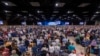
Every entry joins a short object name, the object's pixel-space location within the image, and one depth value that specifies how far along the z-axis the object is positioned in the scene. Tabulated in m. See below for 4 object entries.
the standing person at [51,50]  4.03
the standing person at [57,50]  4.03
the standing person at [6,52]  3.80
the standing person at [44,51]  3.91
